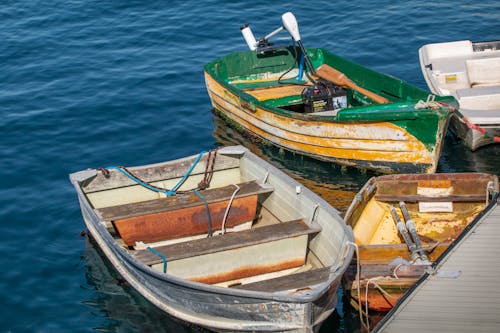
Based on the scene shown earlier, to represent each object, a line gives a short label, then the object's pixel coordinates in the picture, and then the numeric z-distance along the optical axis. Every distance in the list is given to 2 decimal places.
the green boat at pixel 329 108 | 13.26
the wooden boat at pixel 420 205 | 11.16
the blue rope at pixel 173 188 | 11.91
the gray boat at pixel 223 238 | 8.97
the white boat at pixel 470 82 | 14.20
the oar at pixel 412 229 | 10.00
